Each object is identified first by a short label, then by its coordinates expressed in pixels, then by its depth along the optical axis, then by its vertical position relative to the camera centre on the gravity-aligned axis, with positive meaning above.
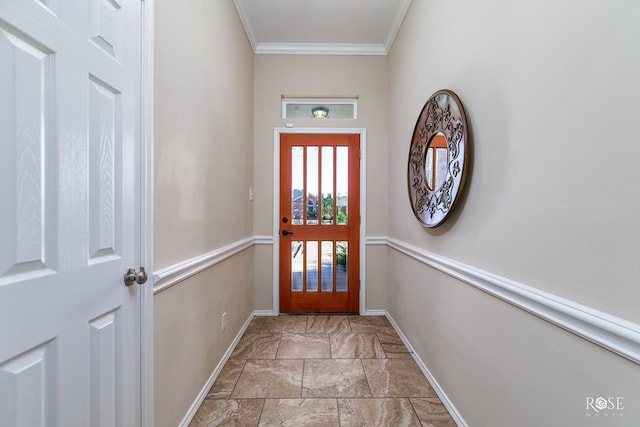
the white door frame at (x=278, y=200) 3.09 +0.09
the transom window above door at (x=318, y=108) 3.18 +1.13
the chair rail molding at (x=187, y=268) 1.23 -0.32
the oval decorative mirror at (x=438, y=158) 1.46 +0.31
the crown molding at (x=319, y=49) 3.03 +1.73
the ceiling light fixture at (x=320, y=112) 3.16 +1.08
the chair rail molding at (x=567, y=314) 0.70 -0.32
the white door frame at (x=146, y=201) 1.13 +0.02
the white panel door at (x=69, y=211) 0.66 -0.01
